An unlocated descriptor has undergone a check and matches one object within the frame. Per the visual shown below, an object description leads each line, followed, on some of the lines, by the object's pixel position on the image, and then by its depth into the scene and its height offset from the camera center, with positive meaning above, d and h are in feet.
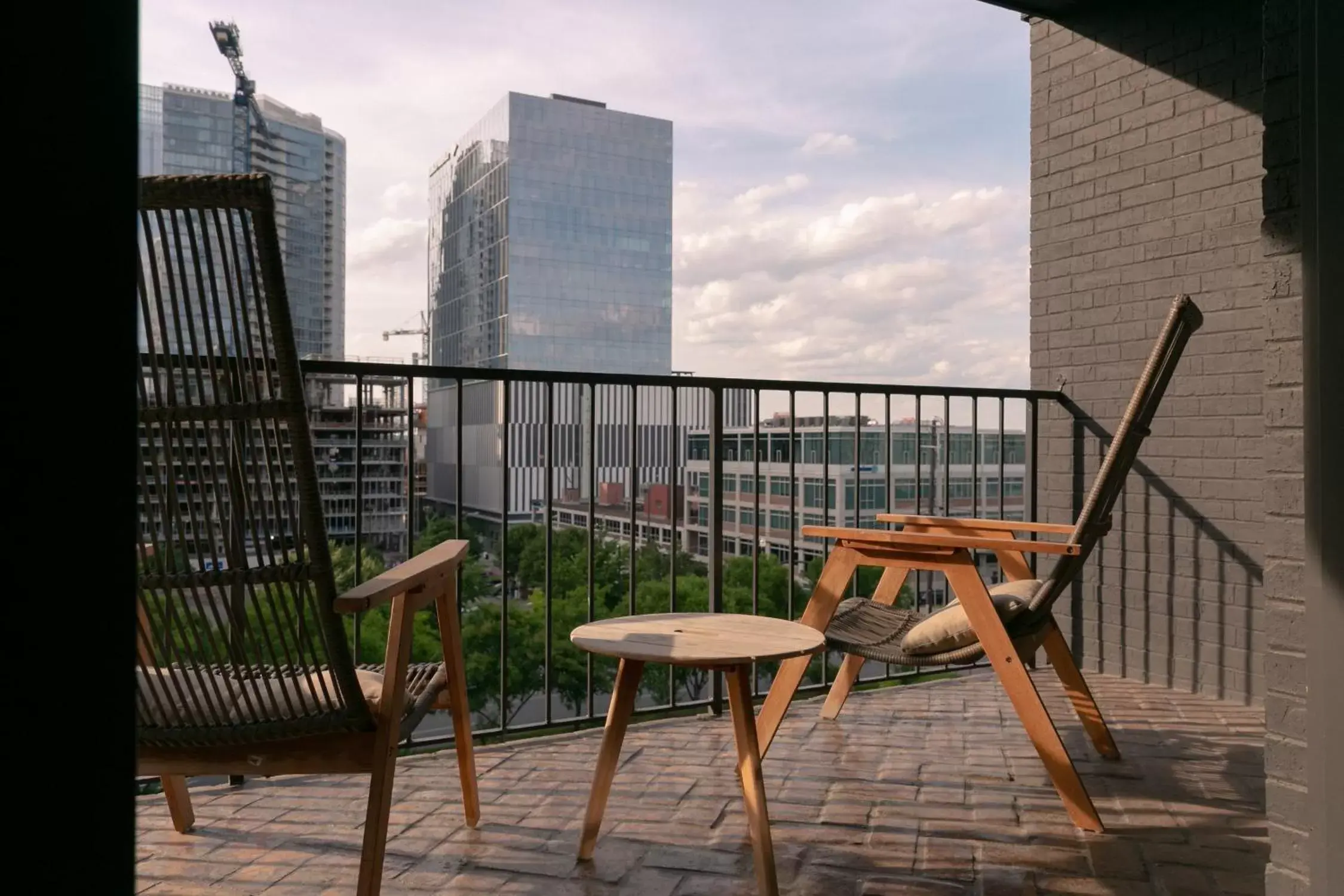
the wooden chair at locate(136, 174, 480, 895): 4.37 -0.40
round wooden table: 5.64 -1.23
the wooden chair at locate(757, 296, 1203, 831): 7.13 -1.13
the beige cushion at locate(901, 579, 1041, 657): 7.45 -1.40
